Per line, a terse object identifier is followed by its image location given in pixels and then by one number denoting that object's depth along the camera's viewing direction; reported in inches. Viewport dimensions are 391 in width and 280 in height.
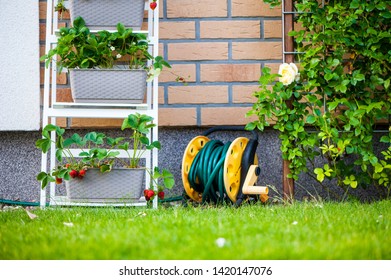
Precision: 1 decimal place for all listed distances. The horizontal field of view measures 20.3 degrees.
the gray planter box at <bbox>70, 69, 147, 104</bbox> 204.1
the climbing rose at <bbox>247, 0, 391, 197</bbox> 206.3
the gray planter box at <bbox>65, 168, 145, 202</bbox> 198.8
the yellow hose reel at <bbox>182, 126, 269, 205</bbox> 197.5
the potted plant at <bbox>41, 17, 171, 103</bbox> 203.2
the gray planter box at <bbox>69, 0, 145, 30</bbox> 210.9
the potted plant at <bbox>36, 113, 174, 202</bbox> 195.8
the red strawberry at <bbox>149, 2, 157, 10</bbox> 211.4
